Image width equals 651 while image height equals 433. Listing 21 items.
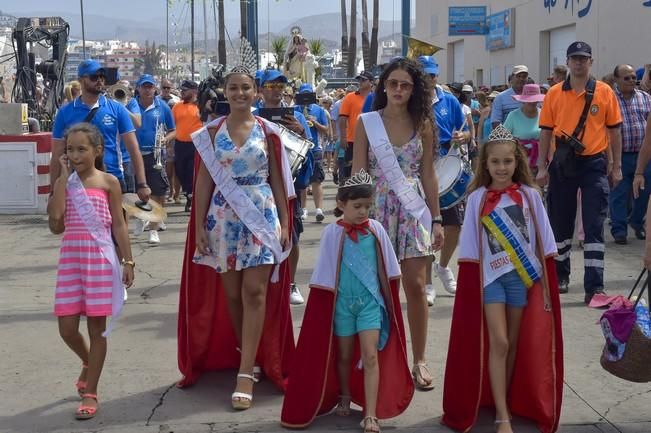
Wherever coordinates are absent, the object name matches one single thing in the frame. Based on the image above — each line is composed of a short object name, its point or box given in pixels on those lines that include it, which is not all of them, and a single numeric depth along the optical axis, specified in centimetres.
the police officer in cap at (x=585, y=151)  850
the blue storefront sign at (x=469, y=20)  4062
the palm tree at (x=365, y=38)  5606
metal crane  2172
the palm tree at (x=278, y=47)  5978
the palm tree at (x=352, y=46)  5638
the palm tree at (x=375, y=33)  5418
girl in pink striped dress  561
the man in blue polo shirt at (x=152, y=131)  1275
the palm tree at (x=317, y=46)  6366
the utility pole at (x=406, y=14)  3294
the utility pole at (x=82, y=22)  4859
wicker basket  507
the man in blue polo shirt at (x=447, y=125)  800
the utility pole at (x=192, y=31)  5298
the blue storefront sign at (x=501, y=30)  3669
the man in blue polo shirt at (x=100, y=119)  801
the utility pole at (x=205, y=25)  5503
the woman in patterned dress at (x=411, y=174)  616
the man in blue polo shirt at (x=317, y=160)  1220
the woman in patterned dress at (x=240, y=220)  589
